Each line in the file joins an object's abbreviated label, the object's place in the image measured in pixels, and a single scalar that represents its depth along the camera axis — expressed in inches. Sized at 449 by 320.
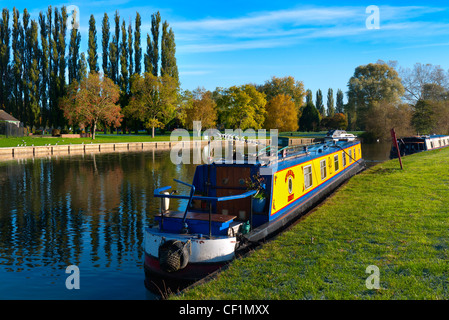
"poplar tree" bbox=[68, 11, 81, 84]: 2669.8
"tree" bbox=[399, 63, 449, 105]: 2760.8
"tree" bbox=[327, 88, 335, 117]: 4889.0
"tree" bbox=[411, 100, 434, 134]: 2347.9
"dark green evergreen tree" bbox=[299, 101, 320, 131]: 4141.2
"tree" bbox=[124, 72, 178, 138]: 2728.8
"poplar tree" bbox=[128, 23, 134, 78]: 2965.1
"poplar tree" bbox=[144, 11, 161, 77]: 3011.8
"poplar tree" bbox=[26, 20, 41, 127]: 2576.3
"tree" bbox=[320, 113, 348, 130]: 3927.2
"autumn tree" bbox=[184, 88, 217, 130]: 3003.4
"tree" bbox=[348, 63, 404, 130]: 3095.5
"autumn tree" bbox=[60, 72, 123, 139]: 2425.0
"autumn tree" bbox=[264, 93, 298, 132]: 3341.5
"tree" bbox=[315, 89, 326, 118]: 5118.1
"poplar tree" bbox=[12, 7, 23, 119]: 2620.6
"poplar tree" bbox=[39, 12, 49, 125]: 2616.6
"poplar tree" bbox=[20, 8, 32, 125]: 2618.1
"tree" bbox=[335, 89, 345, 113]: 5467.5
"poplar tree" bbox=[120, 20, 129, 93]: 2907.7
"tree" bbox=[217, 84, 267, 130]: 2999.5
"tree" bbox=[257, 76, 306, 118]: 4077.3
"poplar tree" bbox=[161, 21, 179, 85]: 3026.6
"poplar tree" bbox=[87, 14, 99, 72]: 2783.5
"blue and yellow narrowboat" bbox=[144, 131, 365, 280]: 352.2
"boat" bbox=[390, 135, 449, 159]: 1439.5
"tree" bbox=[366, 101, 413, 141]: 2500.0
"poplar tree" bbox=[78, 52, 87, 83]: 2623.0
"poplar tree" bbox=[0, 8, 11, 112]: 2632.9
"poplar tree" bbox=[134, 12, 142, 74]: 2984.7
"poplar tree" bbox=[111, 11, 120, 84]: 2915.8
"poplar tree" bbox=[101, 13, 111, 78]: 2896.2
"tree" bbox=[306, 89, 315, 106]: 4919.0
